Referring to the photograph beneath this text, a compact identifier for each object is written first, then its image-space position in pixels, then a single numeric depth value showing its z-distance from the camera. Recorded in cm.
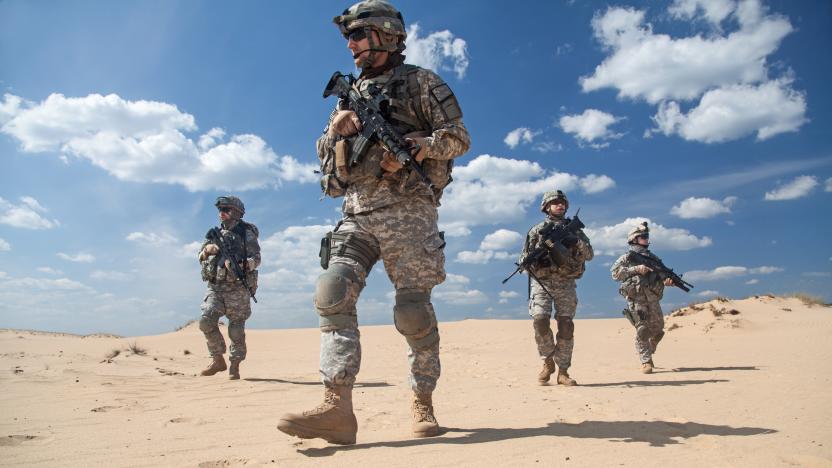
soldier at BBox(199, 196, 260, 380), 786
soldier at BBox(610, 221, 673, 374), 806
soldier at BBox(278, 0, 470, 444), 306
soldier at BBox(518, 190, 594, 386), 629
